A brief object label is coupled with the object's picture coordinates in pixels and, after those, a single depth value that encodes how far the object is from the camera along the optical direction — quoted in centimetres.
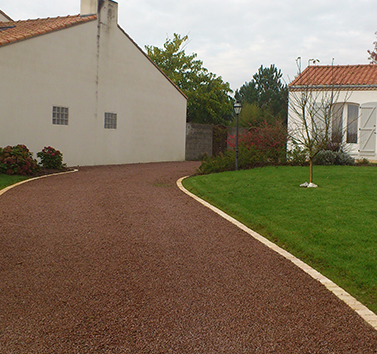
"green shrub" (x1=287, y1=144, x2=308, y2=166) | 1529
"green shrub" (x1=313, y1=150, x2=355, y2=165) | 1538
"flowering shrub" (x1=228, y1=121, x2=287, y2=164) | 1544
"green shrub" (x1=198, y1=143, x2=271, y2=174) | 1473
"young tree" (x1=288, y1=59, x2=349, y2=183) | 1620
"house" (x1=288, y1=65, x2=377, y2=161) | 1645
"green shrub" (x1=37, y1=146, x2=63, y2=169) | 1557
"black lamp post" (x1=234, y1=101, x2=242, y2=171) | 1462
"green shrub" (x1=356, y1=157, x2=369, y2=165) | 1589
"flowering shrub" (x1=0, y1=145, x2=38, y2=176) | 1323
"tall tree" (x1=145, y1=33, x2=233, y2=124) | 3641
